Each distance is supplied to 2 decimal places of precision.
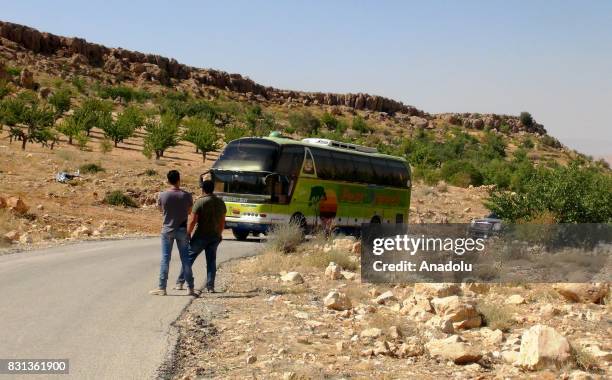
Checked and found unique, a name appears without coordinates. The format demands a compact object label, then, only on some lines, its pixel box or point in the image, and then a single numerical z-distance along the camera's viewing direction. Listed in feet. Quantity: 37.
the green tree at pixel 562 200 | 79.51
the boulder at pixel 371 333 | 31.71
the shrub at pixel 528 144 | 446.15
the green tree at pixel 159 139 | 195.44
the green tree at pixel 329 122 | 413.59
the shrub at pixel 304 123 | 366.63
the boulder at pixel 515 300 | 43.04
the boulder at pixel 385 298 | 42.52
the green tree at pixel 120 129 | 218.30
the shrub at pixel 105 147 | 185.16
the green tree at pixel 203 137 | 217.36
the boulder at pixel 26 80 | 336.49
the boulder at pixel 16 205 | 94.17
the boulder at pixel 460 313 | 35.60
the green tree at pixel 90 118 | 224.94
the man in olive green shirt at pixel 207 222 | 41.47
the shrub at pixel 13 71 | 349.57
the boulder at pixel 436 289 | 43.04
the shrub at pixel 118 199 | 124.77
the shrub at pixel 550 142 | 489.67
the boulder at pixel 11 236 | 69.07
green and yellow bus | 85.81
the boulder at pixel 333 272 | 52.16
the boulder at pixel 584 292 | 45.34
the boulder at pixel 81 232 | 84.64
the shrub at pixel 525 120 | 643.45
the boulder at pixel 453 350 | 28.02
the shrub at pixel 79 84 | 358.99
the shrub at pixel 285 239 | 65.00
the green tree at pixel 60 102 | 271.49
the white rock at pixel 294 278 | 48.97
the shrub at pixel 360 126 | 416.46
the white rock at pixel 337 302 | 39.32
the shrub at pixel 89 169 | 145.69
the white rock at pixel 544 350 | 27.07
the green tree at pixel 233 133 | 247.50
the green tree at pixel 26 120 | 183.93
